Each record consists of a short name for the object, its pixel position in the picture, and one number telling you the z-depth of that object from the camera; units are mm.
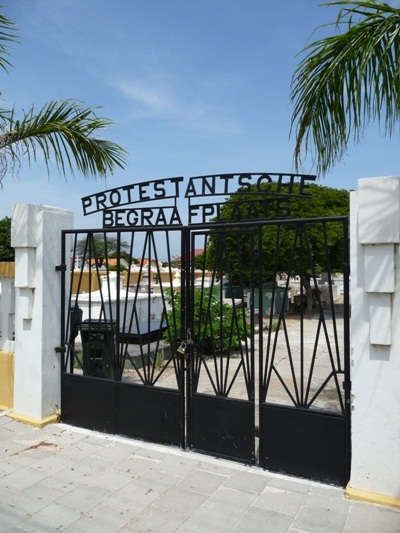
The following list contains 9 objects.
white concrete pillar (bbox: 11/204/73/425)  4953
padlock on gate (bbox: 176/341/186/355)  4344
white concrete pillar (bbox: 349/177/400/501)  3330
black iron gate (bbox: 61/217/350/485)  3738
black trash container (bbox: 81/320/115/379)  5056
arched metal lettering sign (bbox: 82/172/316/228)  4020
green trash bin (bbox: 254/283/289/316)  16633
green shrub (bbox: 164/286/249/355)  8570
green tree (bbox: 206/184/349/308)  14984
